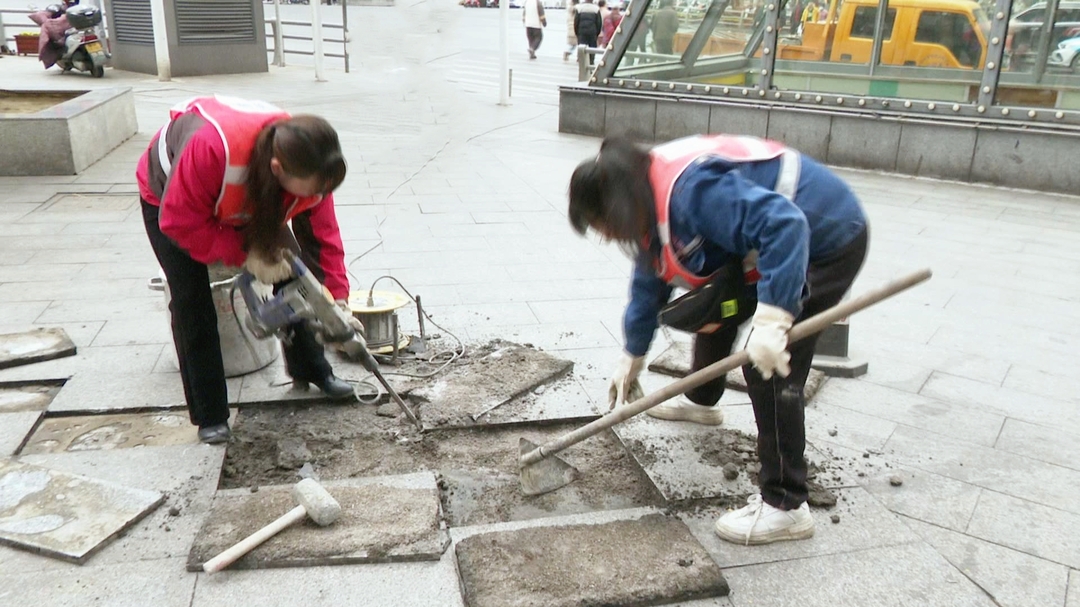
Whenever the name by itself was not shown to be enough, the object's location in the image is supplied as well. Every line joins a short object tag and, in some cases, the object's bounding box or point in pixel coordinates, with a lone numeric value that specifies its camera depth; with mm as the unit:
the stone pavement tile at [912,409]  3379
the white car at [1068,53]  7527
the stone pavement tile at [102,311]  4211
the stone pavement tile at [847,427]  3252
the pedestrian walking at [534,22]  17425
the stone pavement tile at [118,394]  3338
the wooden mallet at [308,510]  2461
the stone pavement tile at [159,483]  2496
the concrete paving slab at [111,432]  3135
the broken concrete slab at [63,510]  2488
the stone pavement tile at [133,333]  3943
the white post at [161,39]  12609
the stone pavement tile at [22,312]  4156
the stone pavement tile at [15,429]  3029
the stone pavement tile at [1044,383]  3686
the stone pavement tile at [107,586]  2285
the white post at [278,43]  15672
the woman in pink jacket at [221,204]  2566
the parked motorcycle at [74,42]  12953
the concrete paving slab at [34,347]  3666
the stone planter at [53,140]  6984
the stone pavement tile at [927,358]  3898
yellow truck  7949
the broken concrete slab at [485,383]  3350
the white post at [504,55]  11319
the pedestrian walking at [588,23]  15961
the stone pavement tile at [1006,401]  3461
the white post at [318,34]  13531
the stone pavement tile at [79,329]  3957
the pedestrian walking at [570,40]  18391
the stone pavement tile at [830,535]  2553
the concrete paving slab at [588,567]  2303
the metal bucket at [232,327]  3512
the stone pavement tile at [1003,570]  2391
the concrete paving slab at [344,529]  2434
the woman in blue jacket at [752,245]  2189
